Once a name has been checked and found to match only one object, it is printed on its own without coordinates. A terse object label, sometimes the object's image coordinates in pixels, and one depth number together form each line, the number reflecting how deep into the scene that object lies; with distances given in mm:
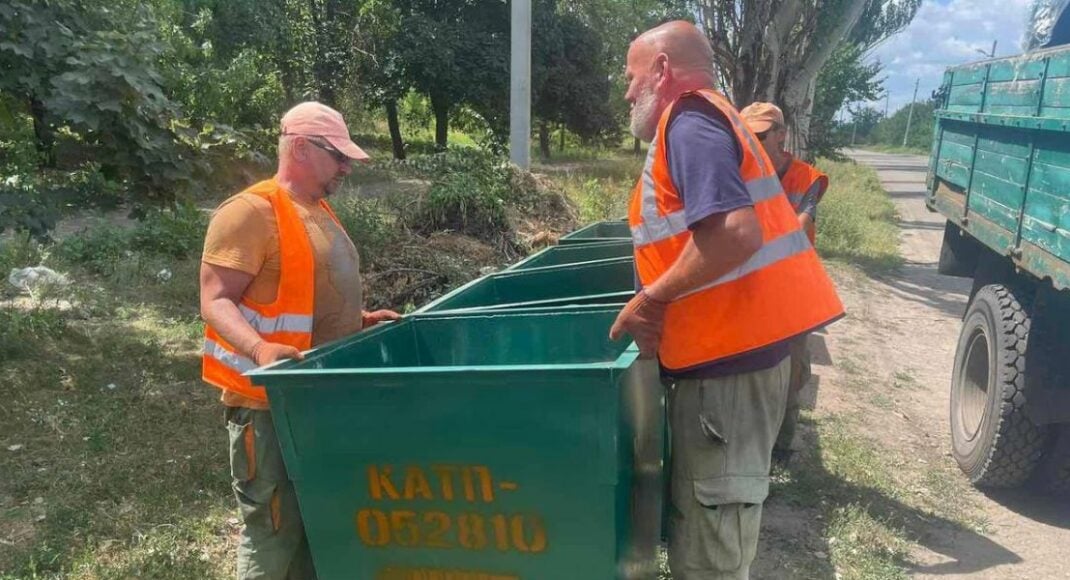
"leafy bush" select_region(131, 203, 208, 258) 8523
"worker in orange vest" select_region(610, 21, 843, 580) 1976
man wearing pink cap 2350
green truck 3244
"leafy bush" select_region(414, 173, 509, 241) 8039
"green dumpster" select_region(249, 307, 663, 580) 1910
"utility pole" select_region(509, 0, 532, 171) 8852
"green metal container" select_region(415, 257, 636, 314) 3619
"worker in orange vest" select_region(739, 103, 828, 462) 3750
